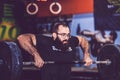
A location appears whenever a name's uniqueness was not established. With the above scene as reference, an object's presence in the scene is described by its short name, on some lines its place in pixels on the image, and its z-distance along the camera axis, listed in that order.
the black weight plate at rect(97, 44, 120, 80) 3.60
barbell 3.13
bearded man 3.17
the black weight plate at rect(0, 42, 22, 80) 3.13
